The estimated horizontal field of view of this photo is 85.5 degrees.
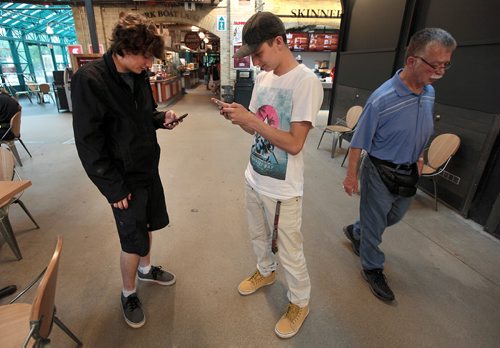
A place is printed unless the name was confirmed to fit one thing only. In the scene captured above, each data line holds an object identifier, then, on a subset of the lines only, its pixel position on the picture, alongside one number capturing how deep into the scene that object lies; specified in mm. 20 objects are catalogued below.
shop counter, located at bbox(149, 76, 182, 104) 8758
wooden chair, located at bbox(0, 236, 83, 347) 840
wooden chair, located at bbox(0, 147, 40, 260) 1994
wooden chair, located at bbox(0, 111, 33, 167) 3786
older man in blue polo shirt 1434
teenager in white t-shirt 1163
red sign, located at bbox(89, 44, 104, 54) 8031
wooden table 1636
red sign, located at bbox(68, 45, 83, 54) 7583
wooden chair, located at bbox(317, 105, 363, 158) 4512
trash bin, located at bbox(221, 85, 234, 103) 9088
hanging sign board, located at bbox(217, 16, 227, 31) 9117
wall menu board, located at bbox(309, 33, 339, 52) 9188
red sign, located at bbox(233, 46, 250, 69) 8977
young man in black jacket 1144
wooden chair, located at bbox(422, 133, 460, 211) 2861
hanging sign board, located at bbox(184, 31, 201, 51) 15423
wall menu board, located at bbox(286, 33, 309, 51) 9180
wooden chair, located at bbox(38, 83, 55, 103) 9673
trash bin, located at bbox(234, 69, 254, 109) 8695
